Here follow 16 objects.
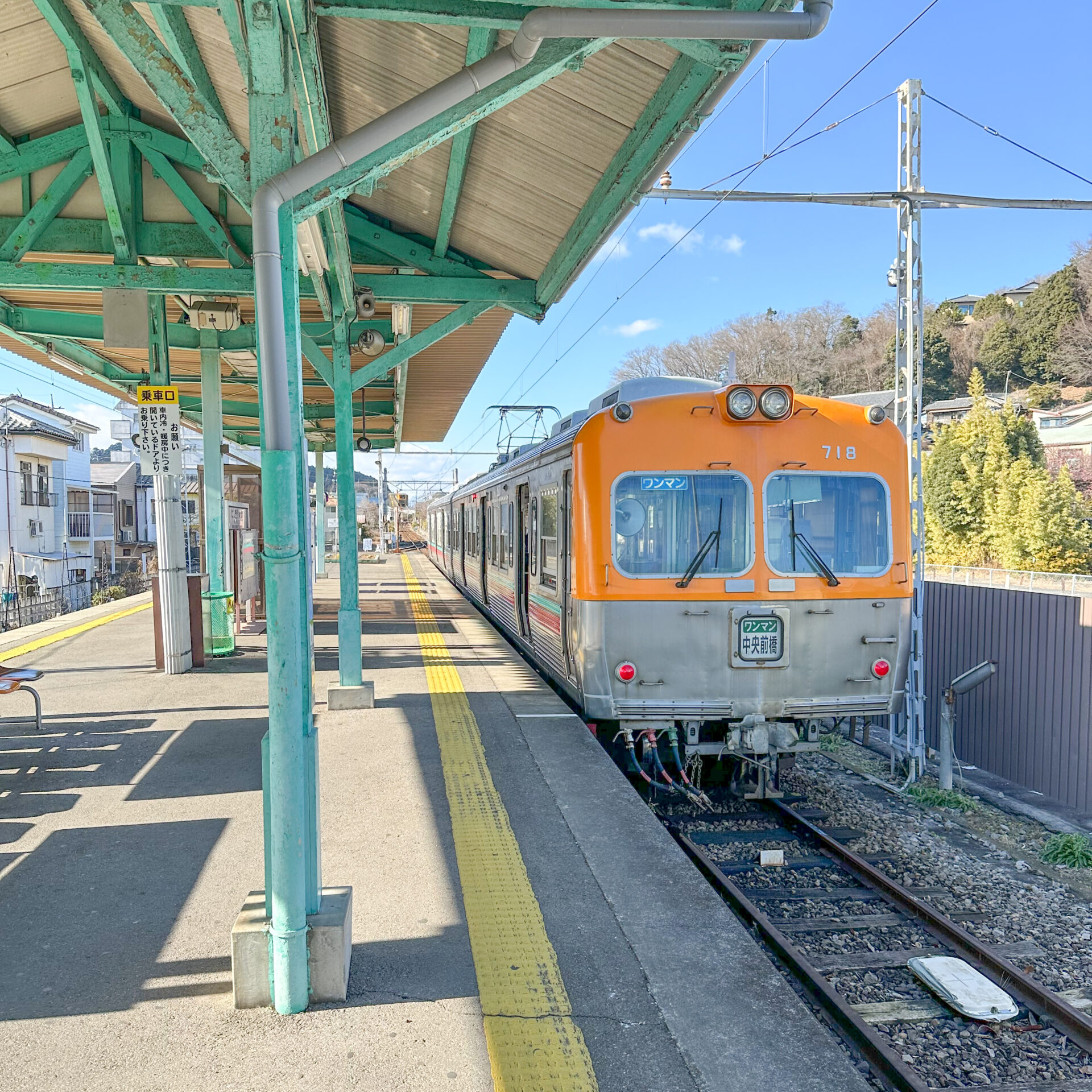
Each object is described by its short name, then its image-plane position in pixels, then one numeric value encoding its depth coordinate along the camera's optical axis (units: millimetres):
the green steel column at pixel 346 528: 7375
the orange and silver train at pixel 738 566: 5691
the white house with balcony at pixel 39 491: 27875
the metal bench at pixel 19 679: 6203
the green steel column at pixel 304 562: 2938
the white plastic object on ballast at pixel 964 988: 3676
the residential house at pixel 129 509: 39875
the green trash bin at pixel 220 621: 9875
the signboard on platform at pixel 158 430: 8438
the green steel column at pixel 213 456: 9797
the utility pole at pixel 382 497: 40200
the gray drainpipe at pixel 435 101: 2748
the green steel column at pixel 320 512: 22297
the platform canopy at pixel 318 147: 3137
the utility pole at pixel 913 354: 7648
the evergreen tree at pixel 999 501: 23469
